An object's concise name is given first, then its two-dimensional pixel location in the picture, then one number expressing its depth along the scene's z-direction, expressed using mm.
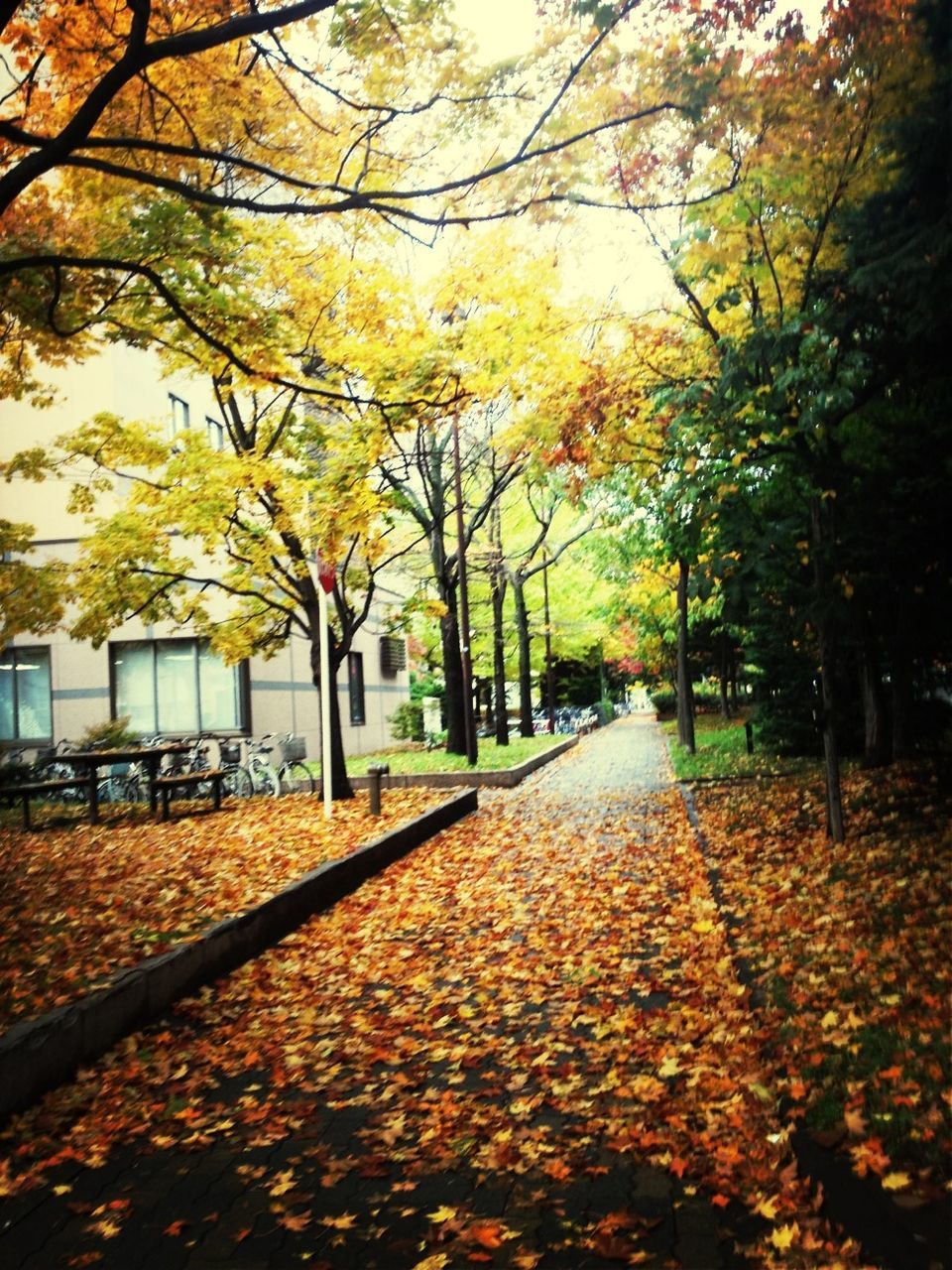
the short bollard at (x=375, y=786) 14109
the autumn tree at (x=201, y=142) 7543
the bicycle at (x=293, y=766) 19219
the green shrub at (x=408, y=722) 33375
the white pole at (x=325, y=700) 13148
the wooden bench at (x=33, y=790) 13719
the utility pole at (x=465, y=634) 22000
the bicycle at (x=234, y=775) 18409
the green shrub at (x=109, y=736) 20391
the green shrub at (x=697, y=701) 48406
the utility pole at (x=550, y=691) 40184
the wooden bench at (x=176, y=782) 14273
